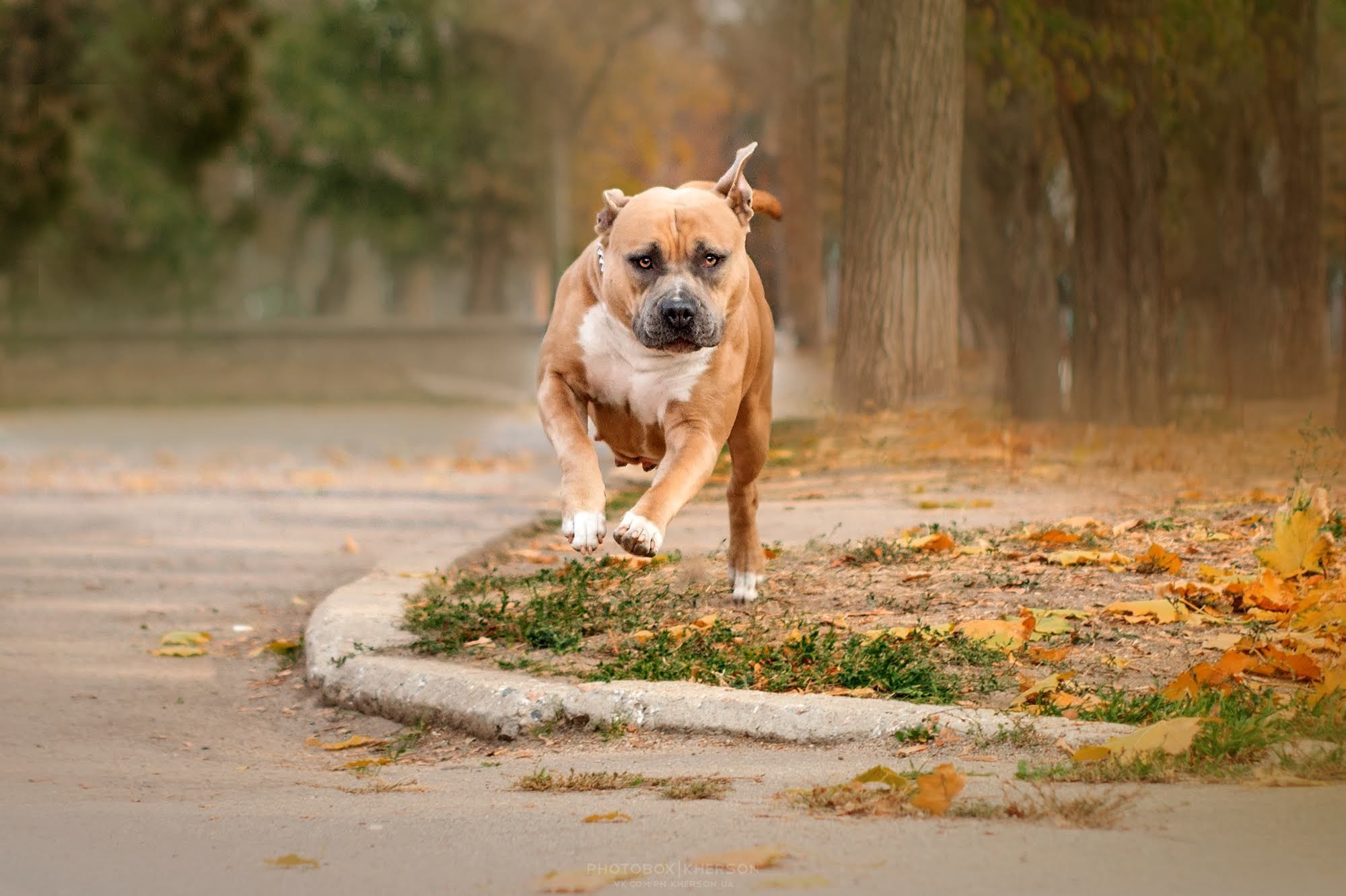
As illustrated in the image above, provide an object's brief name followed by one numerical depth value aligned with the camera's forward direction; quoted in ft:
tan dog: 40.52
